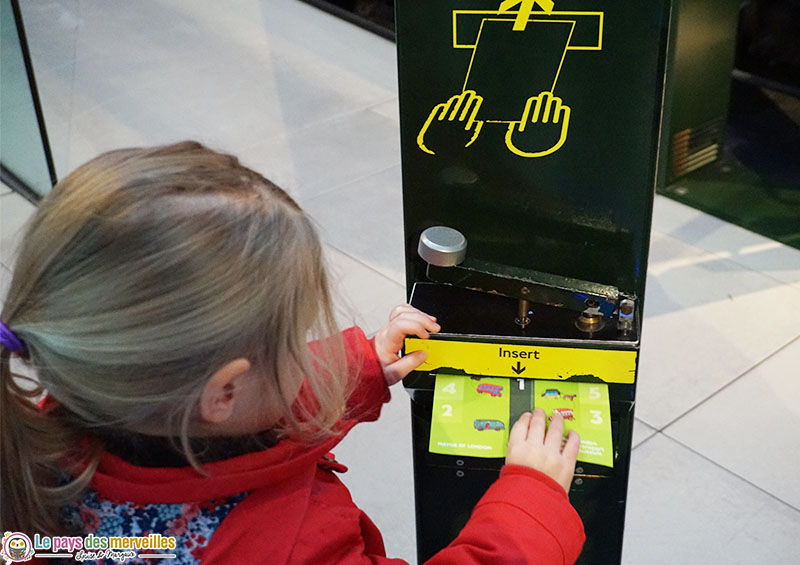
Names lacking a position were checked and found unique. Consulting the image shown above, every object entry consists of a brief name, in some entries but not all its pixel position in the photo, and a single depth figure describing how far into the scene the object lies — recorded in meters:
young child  0.85
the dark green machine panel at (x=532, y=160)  1.02
